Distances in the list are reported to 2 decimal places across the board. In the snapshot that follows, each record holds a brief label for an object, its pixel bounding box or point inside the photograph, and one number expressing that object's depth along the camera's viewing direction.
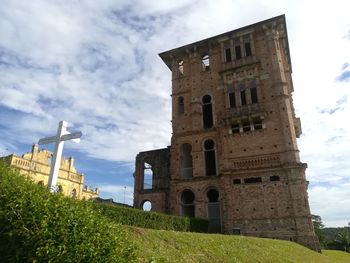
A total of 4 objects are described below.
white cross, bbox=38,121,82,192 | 11.80
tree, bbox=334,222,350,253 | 62.86
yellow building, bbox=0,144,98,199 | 32.95
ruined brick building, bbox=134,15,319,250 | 24.84
